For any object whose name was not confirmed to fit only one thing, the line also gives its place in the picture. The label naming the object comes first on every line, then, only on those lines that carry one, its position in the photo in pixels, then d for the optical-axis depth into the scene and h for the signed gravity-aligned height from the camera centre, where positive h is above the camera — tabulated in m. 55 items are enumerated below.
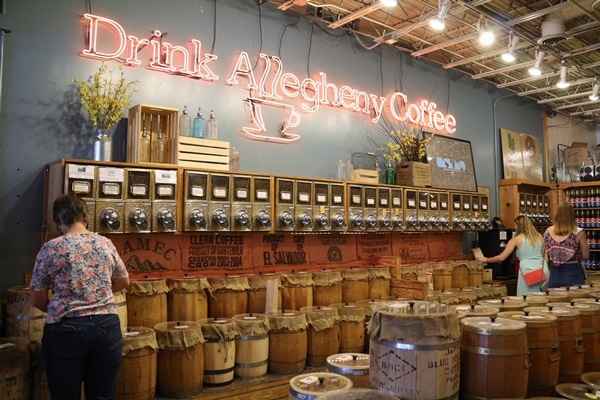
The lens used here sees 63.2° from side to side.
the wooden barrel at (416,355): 1.90 -0.47
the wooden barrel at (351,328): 4.30 -0.81
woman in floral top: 2.70 -0.42
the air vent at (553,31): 5.71 +2.45
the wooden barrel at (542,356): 2.38 -0.58
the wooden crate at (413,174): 6.09 +0.80
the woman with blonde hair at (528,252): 5.54 -0.16
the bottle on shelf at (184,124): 4.42 +1.02
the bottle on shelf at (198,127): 4.47 +1.00
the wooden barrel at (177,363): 3.41 -0.89
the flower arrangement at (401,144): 6.34 +1.22
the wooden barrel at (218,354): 3.62 -0.87
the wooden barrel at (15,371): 2.94 -0.83
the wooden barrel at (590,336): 2.89 -0.58
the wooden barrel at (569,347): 2.60 -0.59
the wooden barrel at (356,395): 1.79 -0.58
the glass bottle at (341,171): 5.75 +0.78
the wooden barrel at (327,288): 4.73 -0.49
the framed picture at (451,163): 6.80 +1.08
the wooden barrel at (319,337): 4.11 -0.84
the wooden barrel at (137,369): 3.19 -0.87
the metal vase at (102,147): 3.85 +0.71
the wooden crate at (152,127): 4.04 +0.94
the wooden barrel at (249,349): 3.79 -0.87
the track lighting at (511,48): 5.98 +2.34
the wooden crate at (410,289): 4.98 -0.54
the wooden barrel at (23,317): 3.37 -0.57
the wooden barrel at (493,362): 2.13 -0.55
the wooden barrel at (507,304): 3.06 -0.44
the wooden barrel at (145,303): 3.70 -0.51
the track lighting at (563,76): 6.67 +2.25
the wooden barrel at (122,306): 3.50 -0.51
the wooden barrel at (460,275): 6.20 -0.49
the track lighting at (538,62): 6.43 +2.33
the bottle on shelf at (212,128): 4.54 +1.01
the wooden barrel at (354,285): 4.97 -0.49
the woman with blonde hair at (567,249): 5.15 -0.12
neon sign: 4.25 +1.67
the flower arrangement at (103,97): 3.96 +1.15
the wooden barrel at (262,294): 4.25 -0.50
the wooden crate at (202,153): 4.15 +0.73
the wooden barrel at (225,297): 4.14 -0.51
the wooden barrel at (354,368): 2.54 -0.69
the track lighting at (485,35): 5.56 +2.31
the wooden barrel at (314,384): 2.10 -0.67
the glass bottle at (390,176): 6.19 +0.78
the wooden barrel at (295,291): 4.49 -0.51
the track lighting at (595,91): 7.52 +2.28
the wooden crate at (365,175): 5.65 +0.72
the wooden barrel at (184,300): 3.93 -0.51
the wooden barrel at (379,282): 5.14 -0.48
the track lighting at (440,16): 5.03 +2.29
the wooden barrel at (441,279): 5.89 -0.50
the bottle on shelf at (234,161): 4.73 +0.74
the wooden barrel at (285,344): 3.93 -0.87
